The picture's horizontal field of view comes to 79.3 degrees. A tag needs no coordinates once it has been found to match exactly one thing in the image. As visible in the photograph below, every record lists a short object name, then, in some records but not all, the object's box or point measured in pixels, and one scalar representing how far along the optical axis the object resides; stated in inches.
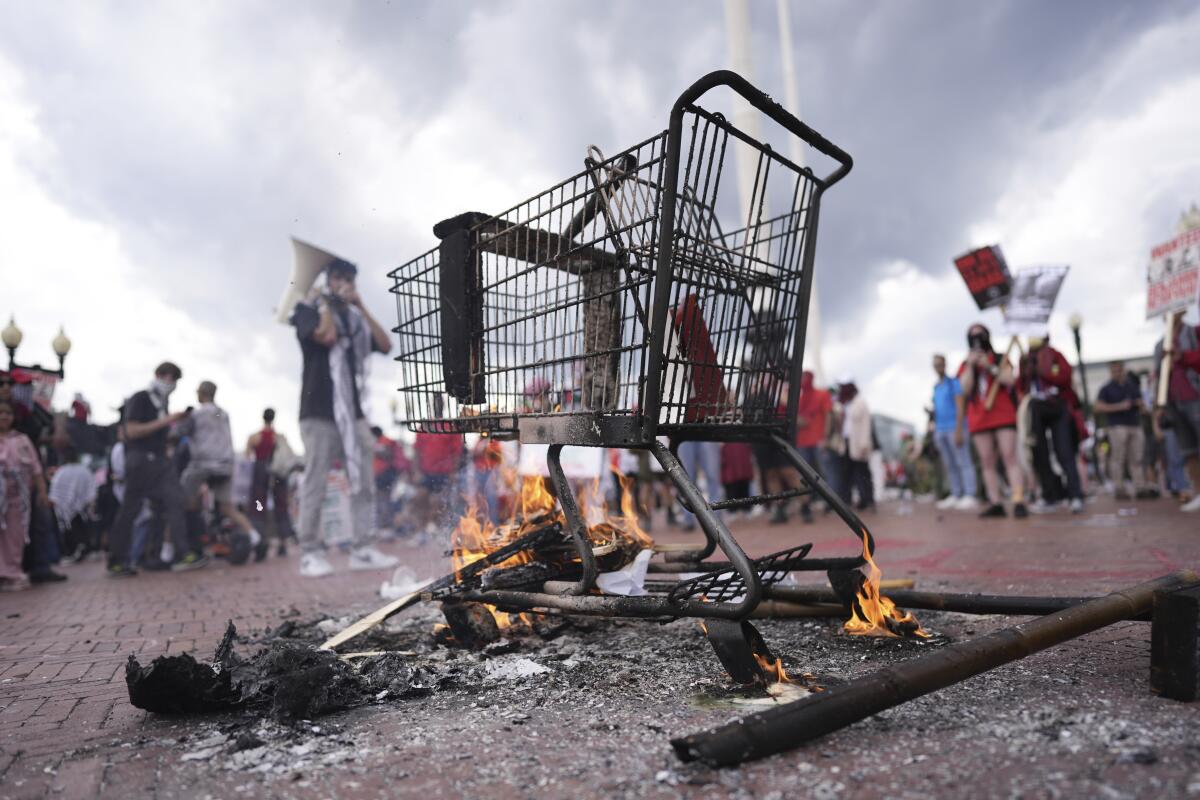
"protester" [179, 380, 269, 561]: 347.6
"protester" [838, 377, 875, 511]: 407.2
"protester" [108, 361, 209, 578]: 327.6
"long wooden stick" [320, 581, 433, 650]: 124.9
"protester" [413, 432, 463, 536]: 415.5
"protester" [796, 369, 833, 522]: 422.0
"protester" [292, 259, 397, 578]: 260.4
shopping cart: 94.8
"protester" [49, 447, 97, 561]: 448.5
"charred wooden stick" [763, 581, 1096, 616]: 100.2
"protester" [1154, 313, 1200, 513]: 297.7
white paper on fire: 119.0
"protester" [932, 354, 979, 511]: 418.6
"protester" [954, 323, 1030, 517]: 315.0
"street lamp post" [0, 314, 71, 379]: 434.0
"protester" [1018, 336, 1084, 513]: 326.0
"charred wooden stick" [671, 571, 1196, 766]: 65.7
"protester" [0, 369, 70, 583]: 296.5
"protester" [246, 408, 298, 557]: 429.7
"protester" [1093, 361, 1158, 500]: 409.7
